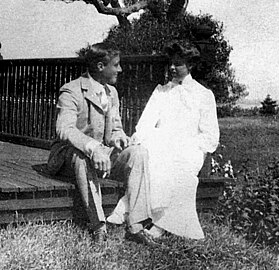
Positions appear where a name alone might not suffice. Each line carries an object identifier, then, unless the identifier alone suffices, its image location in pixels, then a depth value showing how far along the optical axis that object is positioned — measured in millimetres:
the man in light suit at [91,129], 4711
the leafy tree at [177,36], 11486
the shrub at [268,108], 12748
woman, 5086
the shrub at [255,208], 5906
